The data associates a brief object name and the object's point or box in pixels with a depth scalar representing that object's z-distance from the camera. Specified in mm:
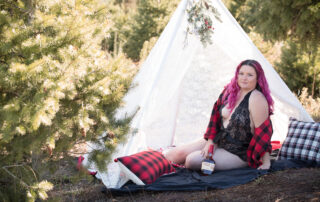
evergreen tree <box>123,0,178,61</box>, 11828
